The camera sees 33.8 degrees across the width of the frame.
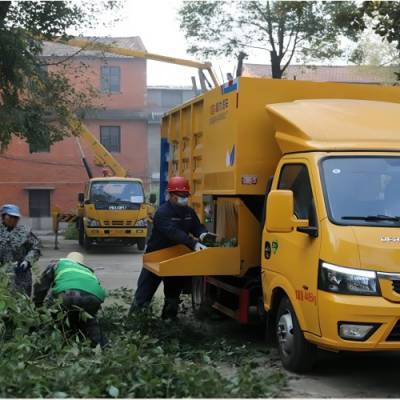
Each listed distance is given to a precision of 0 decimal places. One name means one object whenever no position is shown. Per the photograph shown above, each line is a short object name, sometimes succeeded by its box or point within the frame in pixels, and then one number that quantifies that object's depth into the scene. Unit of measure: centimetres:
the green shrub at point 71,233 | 2503
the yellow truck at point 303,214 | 512
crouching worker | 575
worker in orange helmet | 757
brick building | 3675
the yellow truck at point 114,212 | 1875
